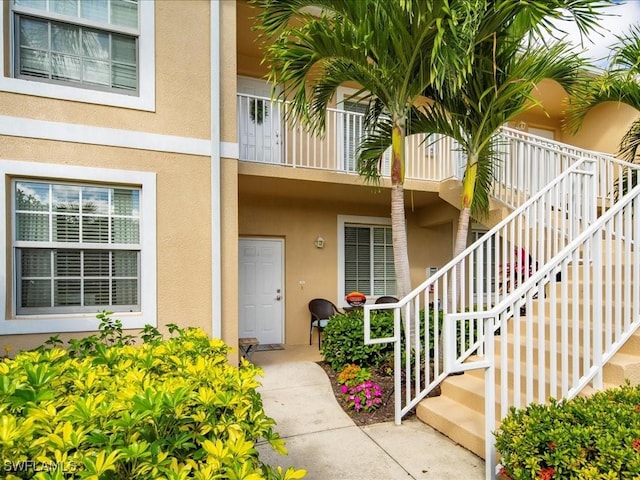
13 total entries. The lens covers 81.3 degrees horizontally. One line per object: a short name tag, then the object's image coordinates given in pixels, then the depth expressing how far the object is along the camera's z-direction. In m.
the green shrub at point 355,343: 5.05
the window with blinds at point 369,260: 8.29
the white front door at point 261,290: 7.39
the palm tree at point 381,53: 3.69
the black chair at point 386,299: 8.04
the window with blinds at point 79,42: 4.23
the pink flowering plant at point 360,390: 4.23
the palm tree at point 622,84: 5.20
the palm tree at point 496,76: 3.90
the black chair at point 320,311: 7.52
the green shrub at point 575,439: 2.14
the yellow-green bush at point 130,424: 1.23
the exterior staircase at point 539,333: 2.93
